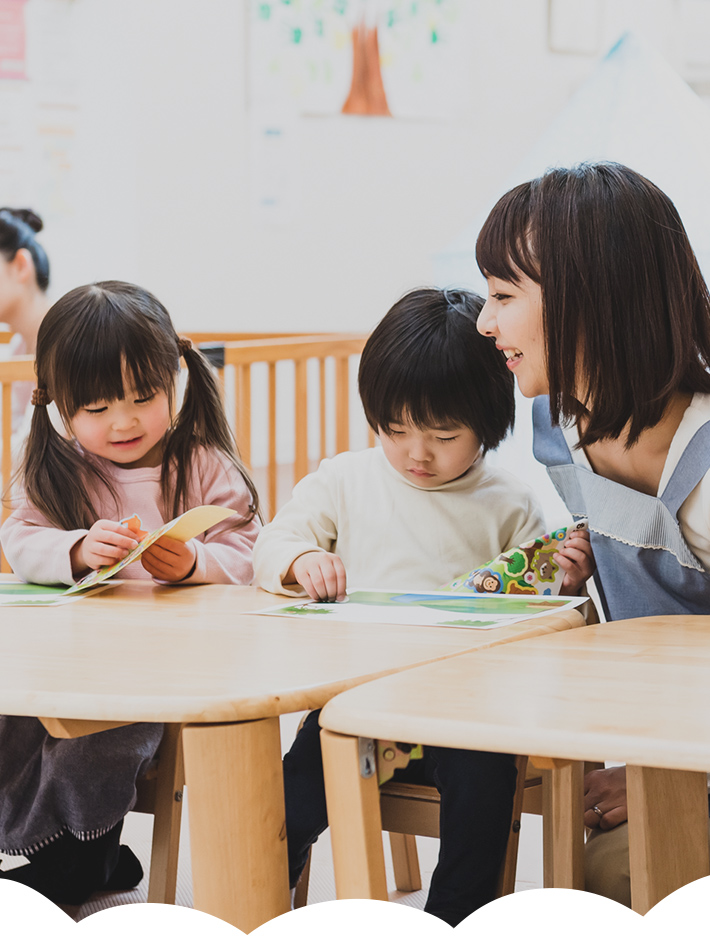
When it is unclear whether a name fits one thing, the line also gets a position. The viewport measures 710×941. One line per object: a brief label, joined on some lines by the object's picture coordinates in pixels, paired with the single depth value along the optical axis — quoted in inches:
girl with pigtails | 98.6
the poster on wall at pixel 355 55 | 255.4
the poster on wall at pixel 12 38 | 251.4
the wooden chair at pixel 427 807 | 92.9
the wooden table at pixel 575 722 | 68.3
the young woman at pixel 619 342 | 95.8
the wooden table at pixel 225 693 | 82.0
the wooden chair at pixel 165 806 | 98.2
